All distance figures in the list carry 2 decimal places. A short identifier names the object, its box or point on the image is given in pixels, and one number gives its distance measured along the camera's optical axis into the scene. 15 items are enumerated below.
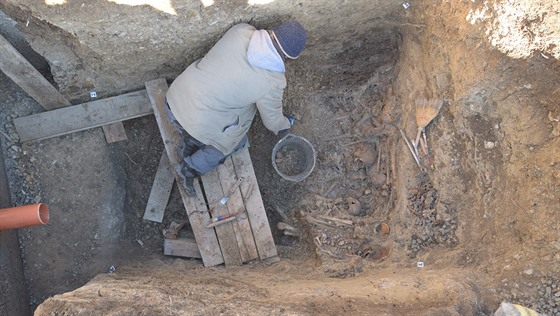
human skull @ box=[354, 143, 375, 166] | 4.70
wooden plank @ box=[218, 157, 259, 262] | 4.36
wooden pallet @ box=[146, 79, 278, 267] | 4.32
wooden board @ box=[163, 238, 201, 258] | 4.44
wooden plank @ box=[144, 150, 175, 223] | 4.49
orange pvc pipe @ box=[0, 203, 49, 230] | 3.49
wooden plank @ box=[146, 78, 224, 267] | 4.27
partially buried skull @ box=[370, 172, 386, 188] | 4.57
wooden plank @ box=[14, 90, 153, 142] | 4.13
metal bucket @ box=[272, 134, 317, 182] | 4.77
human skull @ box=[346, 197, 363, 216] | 4.53
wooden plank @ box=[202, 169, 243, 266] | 4.34
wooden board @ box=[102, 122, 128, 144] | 4.34
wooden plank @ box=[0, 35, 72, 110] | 3.65
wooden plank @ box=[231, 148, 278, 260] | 4.38
